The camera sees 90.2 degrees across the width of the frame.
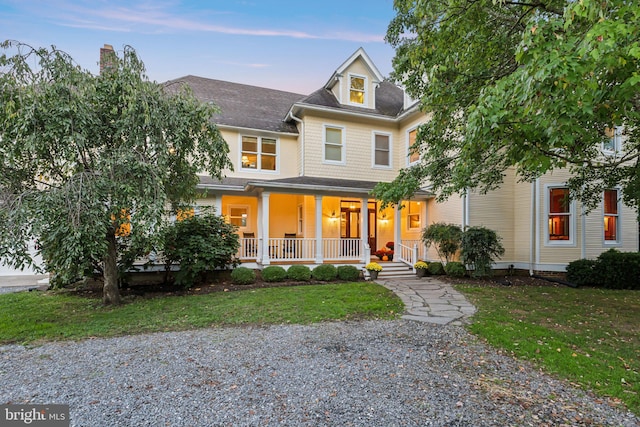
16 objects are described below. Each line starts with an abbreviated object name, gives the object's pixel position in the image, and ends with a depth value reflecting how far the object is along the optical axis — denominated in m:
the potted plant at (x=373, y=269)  10.61
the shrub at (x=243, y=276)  9.39
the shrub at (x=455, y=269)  10.59
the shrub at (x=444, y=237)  10.66
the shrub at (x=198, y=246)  8.86
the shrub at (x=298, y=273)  10.05
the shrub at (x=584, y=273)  9.91
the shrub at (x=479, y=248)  10.25
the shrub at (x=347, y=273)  10.45
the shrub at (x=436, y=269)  11.09
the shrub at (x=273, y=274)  9.80
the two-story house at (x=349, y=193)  11.02
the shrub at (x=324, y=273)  10.23
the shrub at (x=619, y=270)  9.65
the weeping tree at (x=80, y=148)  5.41
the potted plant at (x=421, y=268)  11.03
